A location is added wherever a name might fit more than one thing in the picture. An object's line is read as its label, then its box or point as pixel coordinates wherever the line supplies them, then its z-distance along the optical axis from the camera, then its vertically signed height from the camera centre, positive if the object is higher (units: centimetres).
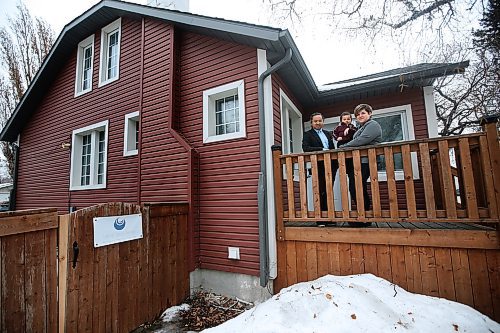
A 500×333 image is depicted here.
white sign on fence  276 -36
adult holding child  325 +72
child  391 +92
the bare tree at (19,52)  1315 +777
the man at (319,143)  366 +75
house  392 +161
